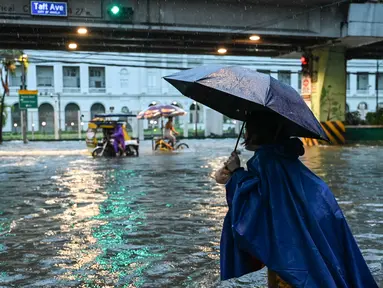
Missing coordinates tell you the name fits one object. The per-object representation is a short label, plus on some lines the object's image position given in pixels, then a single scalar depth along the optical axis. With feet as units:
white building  176.04
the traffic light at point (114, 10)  54.08
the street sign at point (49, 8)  52.60
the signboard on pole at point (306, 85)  74.75
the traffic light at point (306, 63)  74.18
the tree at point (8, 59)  109.70
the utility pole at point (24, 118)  115.75
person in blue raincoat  7.95
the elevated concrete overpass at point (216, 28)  54.80
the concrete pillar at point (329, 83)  72.23
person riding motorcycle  58.49
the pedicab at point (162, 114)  72.59
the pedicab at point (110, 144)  58.70
